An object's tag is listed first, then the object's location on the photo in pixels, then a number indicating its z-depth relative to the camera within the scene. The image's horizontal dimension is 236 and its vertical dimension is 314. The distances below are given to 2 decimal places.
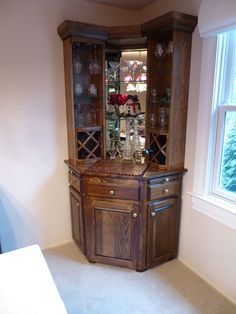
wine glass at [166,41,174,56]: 1.97
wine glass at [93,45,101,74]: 2.34
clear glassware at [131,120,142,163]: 2.44
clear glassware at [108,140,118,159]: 2.54
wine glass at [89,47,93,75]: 2.37
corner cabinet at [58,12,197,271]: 2.02
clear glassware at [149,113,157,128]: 2.34
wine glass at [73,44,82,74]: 2.30
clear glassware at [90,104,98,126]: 2.49
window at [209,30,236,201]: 1.75
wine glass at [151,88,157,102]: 2.28
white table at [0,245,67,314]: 0.98
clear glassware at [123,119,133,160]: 2.45
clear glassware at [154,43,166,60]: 2.12
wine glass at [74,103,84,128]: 2.40
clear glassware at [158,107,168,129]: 2.21
